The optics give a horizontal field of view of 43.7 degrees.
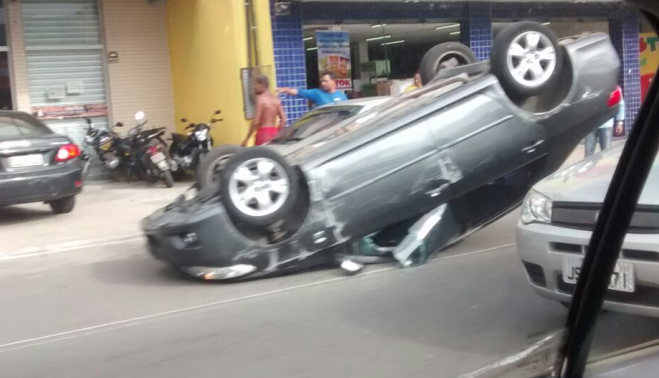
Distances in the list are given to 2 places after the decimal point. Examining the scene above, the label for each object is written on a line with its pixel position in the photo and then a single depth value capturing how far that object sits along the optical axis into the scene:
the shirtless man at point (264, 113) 10.20
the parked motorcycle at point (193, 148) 13.72
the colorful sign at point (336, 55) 15.48
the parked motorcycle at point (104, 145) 14.05
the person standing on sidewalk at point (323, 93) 11.34
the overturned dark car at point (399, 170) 6.69
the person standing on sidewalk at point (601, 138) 10.66
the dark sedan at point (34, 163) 9.93
